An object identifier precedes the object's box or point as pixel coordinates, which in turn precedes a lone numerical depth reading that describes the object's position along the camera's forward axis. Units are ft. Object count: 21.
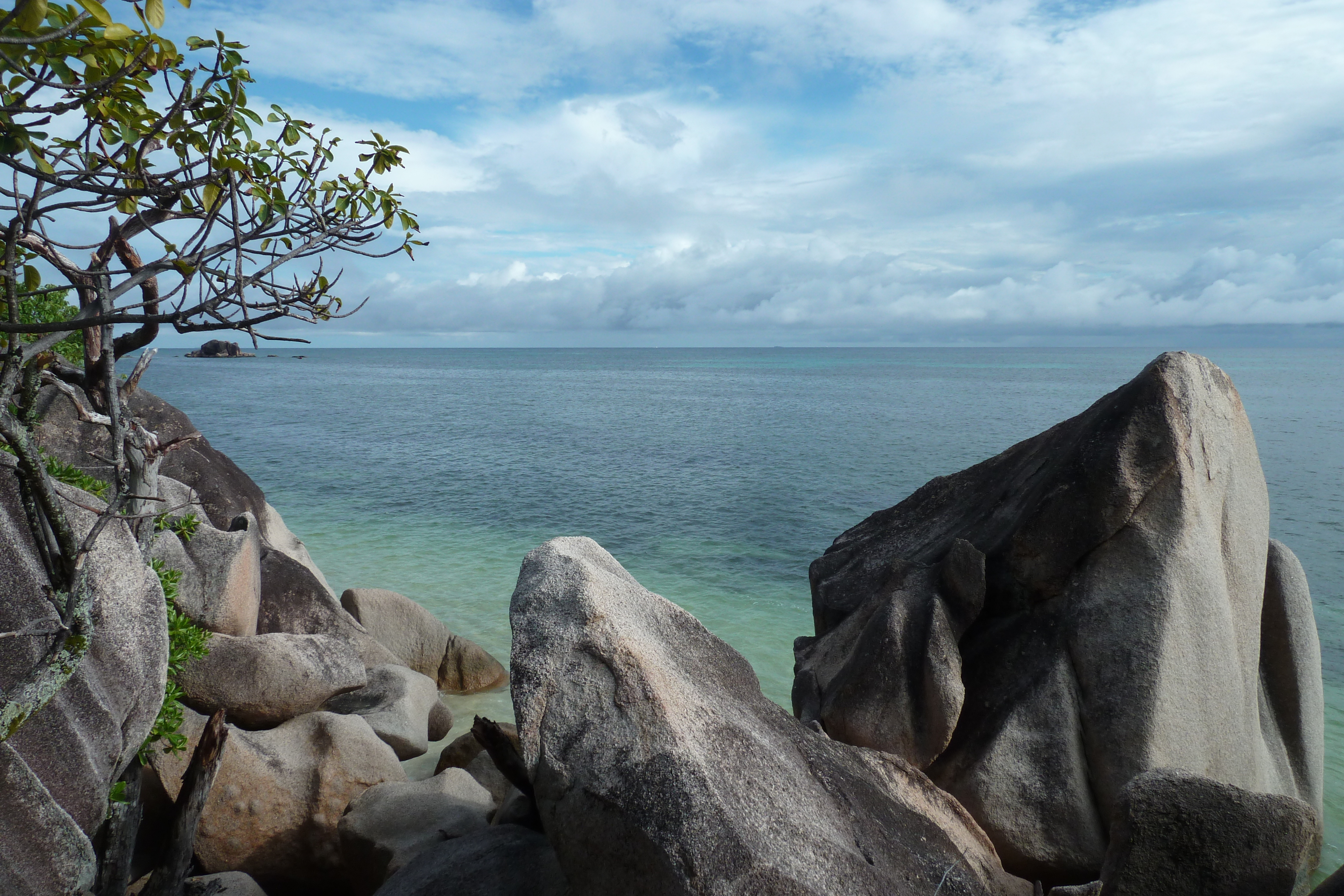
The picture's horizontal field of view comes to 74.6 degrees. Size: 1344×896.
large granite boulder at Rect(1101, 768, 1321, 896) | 15.25
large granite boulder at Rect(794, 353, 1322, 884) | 22.20
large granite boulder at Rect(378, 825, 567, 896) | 17.93
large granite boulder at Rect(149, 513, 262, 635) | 32.27
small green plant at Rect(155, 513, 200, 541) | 32.96
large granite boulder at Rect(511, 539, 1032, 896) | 14.79
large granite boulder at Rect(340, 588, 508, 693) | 43.80
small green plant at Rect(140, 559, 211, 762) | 23.79
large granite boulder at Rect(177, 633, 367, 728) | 29.40
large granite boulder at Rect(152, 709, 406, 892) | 23.99
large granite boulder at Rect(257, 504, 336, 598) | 49.16
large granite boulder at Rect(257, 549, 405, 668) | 38.34
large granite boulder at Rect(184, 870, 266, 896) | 21.70
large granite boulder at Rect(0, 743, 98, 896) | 16.52
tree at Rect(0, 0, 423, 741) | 10.69
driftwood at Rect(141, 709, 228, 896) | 21.70
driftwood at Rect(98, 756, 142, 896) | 19.61
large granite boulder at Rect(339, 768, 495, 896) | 22.12
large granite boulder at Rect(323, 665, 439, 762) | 33.01
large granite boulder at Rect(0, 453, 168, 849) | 17.46
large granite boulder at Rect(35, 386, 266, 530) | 40.19
